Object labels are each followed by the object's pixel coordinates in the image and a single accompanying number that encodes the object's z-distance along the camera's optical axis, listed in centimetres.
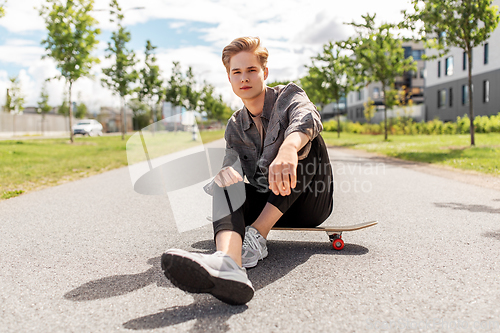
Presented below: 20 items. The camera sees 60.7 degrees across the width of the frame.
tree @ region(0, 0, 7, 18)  1324
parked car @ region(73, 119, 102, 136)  3958
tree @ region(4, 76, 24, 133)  4119
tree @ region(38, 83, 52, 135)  4559
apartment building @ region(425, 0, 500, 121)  3241
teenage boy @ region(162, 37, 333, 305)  201
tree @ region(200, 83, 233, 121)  6128
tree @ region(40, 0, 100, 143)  1898
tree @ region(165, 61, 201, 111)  3977
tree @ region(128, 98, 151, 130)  7538
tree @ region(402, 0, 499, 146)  1277
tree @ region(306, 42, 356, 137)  2754
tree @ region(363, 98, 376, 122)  4197
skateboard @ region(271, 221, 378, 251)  301
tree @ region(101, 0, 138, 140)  2420
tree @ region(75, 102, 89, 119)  6681
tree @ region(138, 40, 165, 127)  2828
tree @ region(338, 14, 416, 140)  2023
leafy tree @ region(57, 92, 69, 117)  5501
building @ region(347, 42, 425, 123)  6231
